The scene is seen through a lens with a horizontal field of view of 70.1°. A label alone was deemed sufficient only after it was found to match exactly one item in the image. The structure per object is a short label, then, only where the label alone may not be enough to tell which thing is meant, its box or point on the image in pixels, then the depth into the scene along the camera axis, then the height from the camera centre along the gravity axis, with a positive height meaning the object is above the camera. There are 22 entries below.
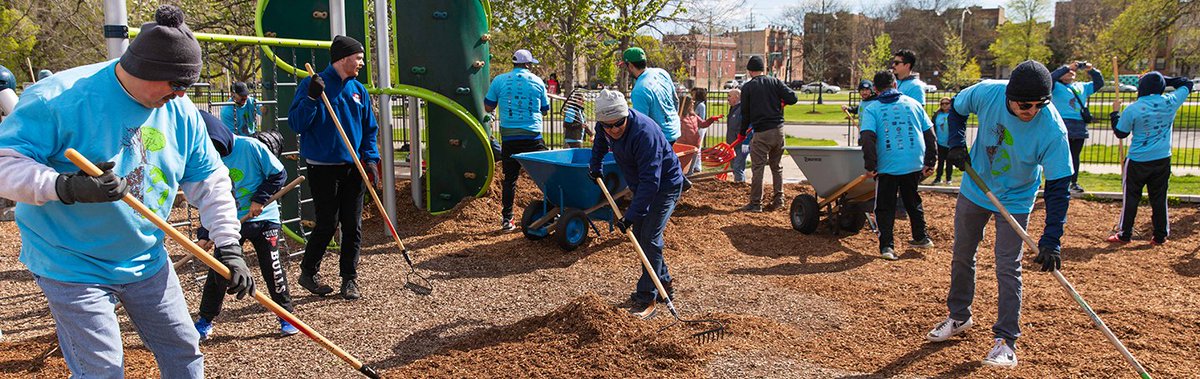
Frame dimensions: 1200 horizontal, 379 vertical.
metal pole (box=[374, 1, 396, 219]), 7.29 -0.35
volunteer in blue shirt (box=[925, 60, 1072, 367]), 4.04 -0.52
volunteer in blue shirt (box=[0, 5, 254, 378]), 2.38 -0.33
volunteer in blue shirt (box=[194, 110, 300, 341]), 4.67 -0.75
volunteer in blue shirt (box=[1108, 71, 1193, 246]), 7.29 -0.68
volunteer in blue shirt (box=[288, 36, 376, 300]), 5.32 -0.50
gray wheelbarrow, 7.67 -1.10
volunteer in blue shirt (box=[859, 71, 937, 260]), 6.91 -0.62
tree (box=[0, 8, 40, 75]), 20.95 +0.99
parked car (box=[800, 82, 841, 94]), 56.47 -1.28
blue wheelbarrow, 7.03 -1.09
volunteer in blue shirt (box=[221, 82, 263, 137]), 6.75 -0.34
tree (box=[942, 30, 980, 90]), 44.81 -0.02
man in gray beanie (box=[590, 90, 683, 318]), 5.13 -0.64
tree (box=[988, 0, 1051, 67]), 45.94 +1.78
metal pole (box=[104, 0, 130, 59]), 4.96 +0.26
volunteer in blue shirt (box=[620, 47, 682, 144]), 7.57 -0.18
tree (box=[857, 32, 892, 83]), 42.88 +0.61
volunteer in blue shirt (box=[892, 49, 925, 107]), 7.85 -0.06
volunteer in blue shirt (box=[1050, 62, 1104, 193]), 9.20 -0.45
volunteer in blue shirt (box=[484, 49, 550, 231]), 7.88 -0.36
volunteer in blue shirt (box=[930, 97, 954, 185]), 9.95 -0.70
